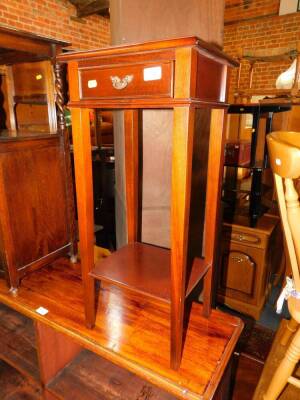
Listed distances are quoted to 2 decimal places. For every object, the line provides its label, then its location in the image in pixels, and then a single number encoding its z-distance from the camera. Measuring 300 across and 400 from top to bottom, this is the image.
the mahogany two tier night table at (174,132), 0.74
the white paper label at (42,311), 1.20
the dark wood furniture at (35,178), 1.24
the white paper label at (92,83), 0.87
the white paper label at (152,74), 0.75
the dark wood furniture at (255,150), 1.83
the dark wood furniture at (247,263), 1.98
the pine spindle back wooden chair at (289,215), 0.83
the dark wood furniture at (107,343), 0.97
